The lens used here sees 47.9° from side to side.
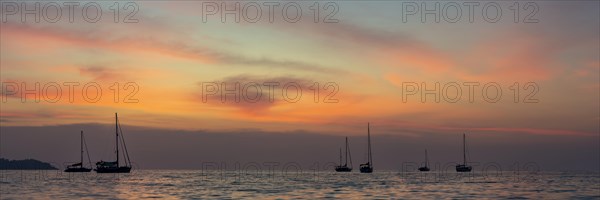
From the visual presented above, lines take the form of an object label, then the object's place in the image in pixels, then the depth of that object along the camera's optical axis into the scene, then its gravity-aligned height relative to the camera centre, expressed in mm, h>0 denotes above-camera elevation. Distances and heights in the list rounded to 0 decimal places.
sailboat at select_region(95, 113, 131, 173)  168625 -14329
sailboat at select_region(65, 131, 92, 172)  197625 -15902
